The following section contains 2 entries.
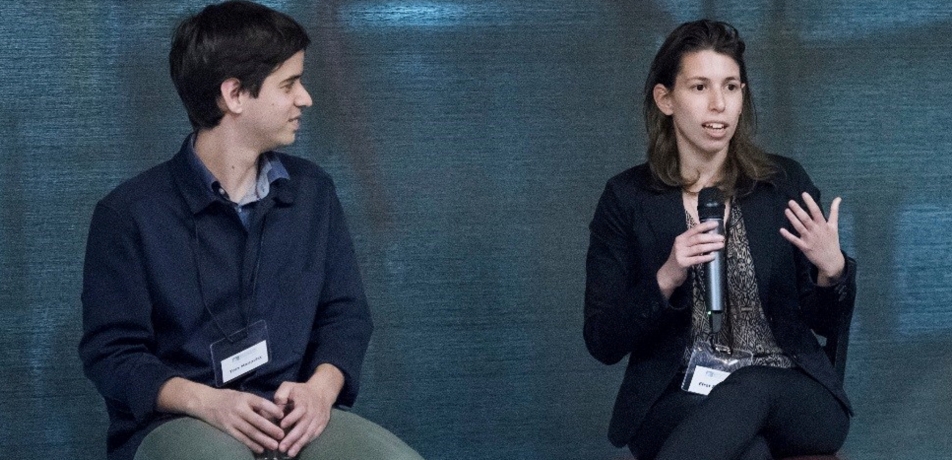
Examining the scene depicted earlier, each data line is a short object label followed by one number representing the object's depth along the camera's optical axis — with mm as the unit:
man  4914
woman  5180
